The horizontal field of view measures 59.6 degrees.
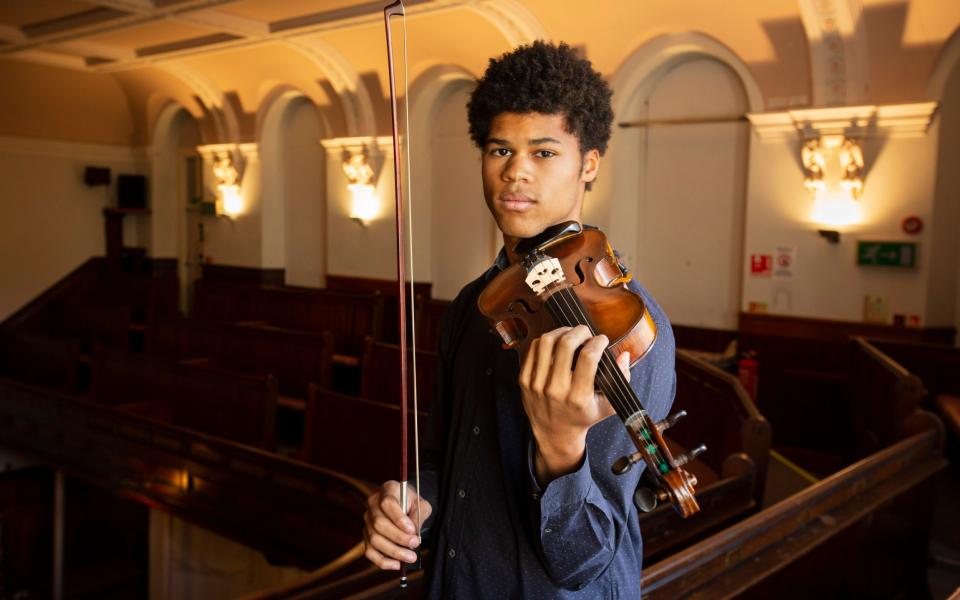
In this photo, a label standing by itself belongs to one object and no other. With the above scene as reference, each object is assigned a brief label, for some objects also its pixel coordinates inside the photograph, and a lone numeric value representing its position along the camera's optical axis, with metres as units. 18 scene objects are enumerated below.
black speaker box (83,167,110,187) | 12.27
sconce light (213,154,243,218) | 11.45
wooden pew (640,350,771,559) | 2.78
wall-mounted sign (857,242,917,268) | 6.22
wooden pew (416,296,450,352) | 7.41
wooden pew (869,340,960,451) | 5.42
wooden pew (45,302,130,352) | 8.47
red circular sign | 6.18
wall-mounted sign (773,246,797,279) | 6.79
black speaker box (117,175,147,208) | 12.53
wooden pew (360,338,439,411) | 5.27
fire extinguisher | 6.65
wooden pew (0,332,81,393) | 6.80
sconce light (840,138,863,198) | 6.21
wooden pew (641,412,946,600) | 2.34
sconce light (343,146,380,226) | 9.87
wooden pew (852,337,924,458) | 4.30
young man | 0.98
